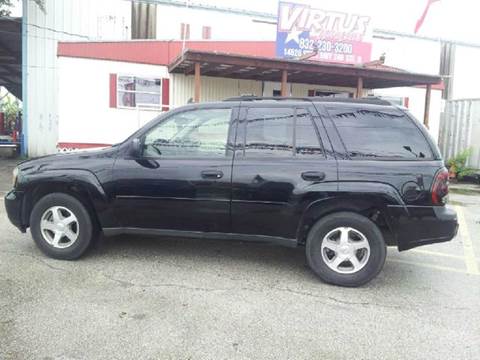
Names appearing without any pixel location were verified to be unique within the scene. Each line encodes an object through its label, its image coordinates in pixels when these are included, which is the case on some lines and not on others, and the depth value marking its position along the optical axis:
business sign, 13.53
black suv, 4.33
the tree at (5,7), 14.88
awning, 11.41
